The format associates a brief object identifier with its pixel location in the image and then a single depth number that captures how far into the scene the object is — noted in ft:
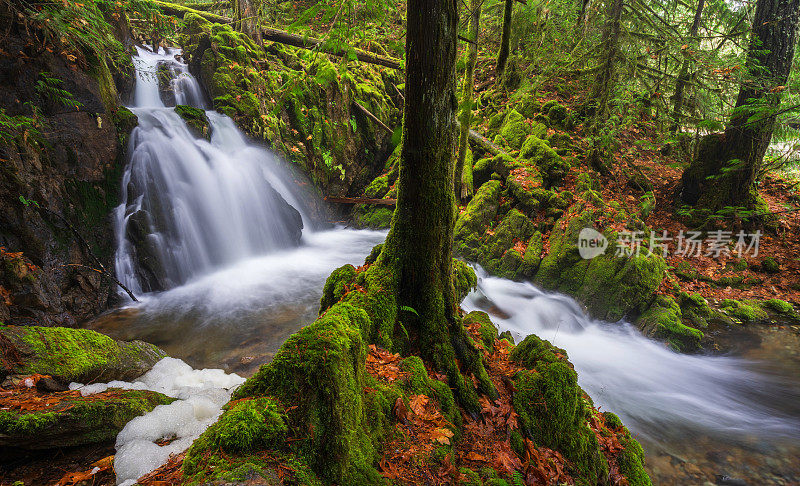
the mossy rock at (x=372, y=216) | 40.04
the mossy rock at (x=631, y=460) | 10.64
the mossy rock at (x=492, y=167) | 32.86
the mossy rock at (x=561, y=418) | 9.82
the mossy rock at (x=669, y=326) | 22.27
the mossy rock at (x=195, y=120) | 30.96
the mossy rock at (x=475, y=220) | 30.96
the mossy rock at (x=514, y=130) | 35.71
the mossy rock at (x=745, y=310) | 23.36
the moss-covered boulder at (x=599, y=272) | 24.27
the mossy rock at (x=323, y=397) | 5.30
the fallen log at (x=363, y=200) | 36.74
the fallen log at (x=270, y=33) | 41.98
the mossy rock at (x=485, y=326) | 13.91
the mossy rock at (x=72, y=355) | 8.34
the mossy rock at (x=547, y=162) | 31.17
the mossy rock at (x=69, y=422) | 5.66
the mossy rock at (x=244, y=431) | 4.49
